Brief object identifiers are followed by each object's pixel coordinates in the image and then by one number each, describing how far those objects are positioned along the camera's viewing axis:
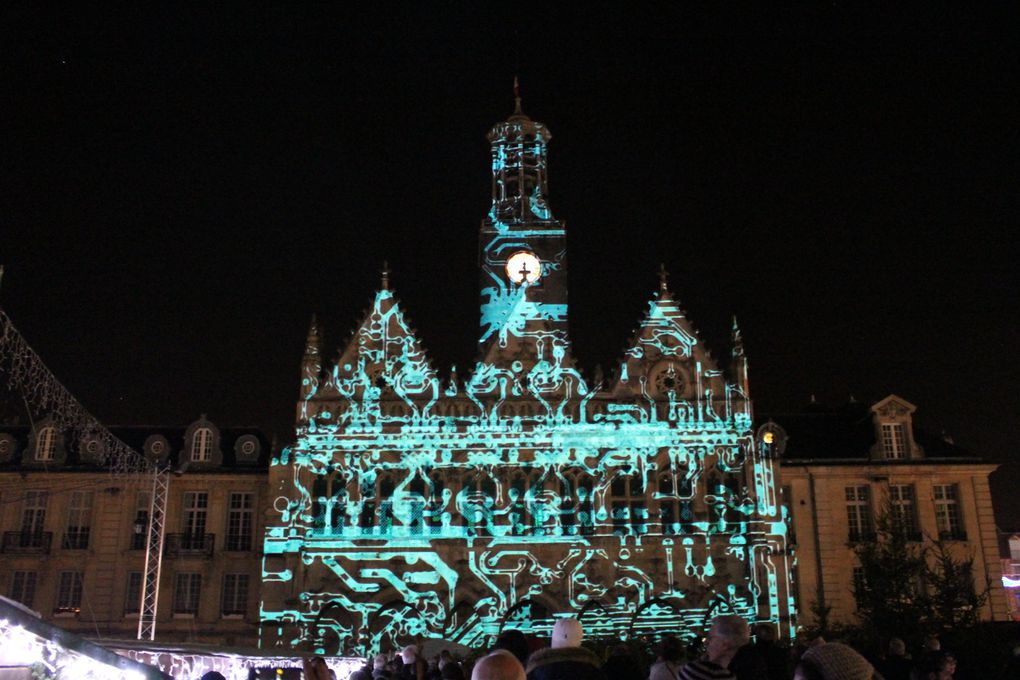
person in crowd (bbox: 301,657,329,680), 13.59
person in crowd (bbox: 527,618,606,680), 7.46
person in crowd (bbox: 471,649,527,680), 6.56
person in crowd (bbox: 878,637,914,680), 13.49
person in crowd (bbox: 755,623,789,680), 11.45
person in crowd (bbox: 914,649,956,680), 12.14
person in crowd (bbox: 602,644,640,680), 9.54
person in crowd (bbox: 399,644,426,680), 14.16
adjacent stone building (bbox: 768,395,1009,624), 43.66
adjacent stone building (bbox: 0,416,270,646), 43.38
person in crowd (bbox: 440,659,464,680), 10.76
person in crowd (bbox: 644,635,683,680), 9.18
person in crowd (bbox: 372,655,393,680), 14.20
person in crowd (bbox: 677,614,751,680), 7.87
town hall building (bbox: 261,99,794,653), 39.59
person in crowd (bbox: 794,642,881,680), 6.27
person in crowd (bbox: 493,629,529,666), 10.94
